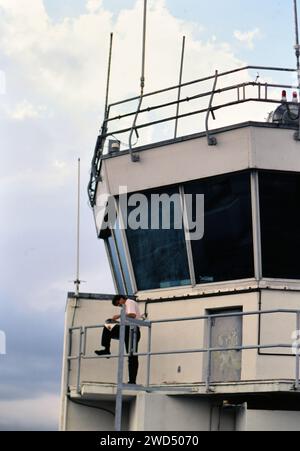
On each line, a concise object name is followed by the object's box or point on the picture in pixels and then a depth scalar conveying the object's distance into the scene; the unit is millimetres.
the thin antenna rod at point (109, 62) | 23219
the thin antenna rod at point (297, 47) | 20453
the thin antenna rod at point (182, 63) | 23669
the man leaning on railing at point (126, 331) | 19594
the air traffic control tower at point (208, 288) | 19438
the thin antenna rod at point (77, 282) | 22002
